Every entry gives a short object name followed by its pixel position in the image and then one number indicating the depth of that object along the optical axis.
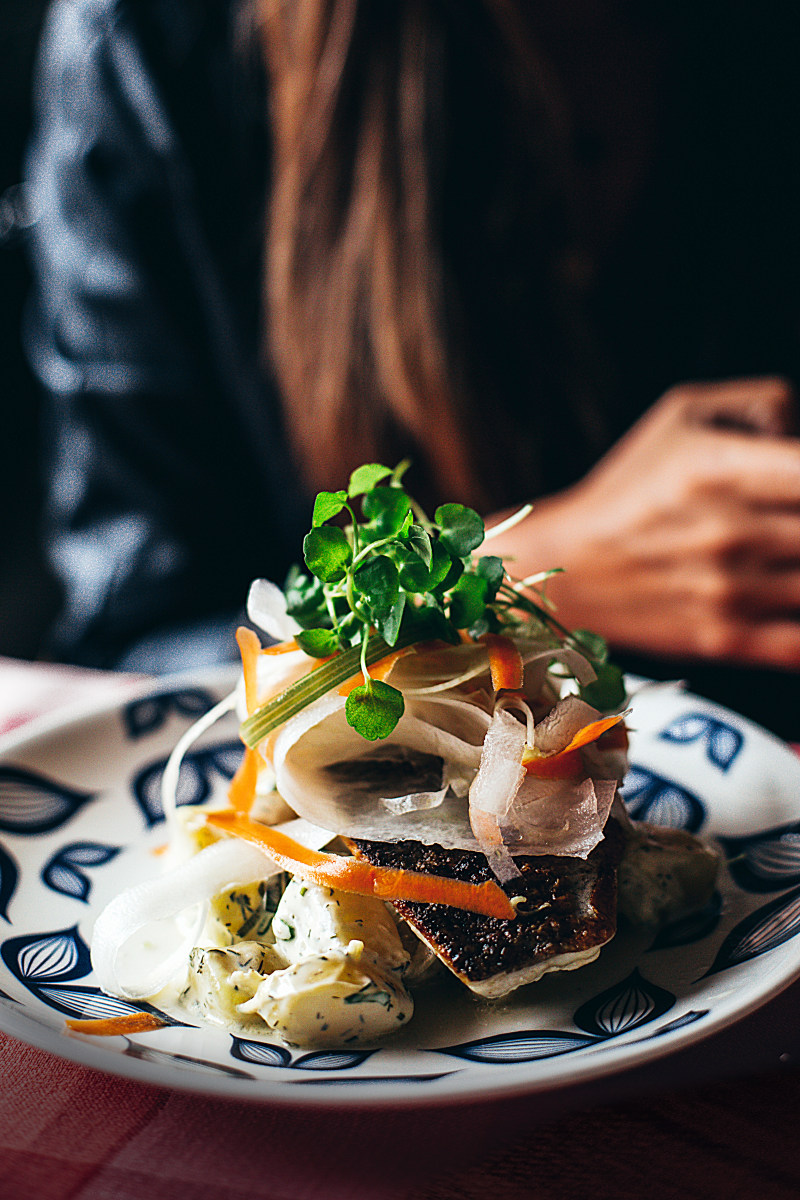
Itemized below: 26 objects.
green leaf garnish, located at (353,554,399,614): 0.41
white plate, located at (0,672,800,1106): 0.34
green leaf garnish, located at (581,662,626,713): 0.44
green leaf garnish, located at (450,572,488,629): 0.42
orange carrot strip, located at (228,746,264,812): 0.43
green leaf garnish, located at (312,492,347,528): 0.43
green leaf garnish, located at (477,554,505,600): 0.43
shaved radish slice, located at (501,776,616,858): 0.39
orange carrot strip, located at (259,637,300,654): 0.43
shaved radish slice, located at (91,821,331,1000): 0.40
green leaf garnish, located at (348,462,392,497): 0.44
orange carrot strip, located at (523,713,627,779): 0.40
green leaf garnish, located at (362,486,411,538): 0.43
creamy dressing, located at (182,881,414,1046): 0.37
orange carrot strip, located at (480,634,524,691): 0.41
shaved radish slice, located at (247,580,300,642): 0.44
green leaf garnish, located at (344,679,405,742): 0.40
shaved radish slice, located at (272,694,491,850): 0.40
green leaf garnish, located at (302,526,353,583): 0.42
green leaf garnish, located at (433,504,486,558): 0.42
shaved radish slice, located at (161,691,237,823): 0.44
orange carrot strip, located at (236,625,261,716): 0.43
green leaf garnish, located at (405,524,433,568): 0.41
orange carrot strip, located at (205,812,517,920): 0.38
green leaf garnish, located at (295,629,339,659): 0.42
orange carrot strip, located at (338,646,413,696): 0.41
